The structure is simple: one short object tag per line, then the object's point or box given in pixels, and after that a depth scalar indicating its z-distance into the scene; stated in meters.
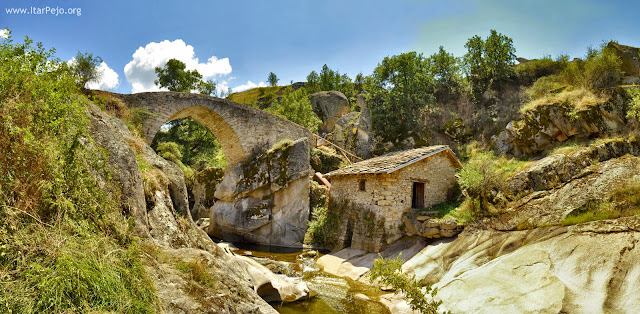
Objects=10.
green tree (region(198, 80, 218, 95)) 31.52
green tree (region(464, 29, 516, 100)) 21.64
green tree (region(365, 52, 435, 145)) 21.47
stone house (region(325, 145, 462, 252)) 11.77
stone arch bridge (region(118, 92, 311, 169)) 14.62
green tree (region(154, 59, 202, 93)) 30.02
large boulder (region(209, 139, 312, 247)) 15.81
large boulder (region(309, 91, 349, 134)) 35.14
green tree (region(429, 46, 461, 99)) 23.27
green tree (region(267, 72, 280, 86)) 62.00
